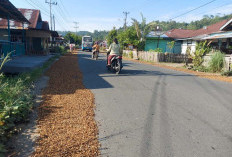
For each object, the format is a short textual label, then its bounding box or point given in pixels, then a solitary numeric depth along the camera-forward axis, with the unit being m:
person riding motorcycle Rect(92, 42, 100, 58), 17.66
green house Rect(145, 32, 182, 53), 31.69
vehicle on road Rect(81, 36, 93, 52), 39.19
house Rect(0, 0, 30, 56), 10.01
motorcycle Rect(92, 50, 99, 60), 18.39
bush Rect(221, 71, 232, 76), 10.52
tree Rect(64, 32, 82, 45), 65.81
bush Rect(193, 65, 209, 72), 12.54
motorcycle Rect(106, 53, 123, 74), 9.47
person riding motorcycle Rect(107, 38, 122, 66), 9.76
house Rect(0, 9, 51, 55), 17.80
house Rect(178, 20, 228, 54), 25.11
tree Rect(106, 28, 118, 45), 45.72
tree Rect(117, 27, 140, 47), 27.92
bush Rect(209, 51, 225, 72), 11.92
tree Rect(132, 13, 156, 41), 26.25
